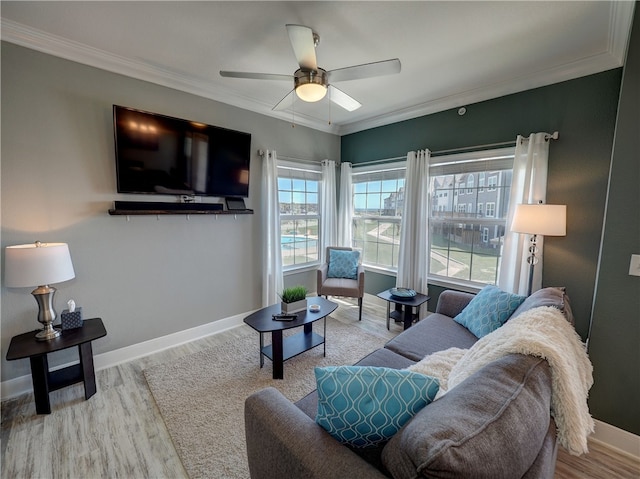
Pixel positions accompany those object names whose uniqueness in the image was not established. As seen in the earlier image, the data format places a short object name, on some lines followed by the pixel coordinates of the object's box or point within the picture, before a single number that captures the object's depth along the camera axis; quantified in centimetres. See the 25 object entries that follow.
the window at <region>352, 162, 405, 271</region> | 404
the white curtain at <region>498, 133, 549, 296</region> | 265
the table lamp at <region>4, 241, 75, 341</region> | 188
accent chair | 353
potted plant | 256
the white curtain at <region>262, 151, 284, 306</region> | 348
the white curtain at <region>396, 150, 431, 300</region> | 350
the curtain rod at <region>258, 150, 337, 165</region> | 347
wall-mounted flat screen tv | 244
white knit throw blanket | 104
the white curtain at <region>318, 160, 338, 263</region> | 424
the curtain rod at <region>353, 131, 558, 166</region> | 260
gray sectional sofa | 70
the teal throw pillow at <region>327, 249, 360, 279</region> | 387
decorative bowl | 322
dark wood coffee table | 233
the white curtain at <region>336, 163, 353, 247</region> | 440
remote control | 245
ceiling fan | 173
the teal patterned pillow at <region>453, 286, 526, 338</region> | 208
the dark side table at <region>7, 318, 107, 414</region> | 192
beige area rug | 167
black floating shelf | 245
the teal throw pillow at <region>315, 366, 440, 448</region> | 94
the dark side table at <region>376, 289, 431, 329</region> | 313
